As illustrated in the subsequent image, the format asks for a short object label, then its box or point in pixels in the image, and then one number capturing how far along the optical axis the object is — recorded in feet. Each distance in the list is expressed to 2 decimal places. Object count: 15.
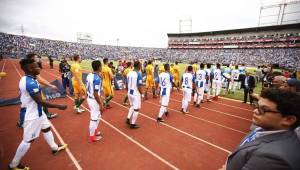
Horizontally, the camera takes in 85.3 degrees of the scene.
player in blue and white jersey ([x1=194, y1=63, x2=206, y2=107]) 31.96
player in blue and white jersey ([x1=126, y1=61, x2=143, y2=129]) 20.75
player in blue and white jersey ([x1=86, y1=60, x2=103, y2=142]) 16.98
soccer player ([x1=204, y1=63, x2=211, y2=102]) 34.94
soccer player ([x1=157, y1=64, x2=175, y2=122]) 24.40
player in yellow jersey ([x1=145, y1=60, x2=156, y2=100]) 37.31
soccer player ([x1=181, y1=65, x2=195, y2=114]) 27.96
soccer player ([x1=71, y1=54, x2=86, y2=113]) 26.02
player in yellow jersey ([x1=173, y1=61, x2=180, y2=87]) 40.78
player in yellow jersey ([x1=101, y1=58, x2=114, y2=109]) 29.26
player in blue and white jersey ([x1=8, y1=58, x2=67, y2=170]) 12.92
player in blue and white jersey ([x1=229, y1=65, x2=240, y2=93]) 44.71
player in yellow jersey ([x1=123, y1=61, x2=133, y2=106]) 33.07
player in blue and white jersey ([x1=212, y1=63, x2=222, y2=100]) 37.17
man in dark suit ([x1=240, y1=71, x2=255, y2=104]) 33.78
